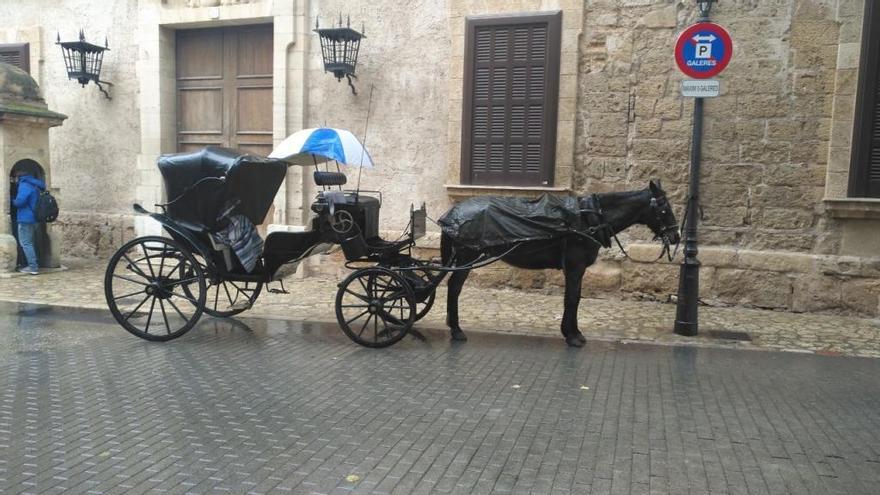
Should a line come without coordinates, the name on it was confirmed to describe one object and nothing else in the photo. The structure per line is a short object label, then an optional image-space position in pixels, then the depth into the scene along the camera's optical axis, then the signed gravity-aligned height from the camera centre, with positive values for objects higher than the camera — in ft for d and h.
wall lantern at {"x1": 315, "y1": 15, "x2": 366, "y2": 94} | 32.65 +6.01
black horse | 20.90 -1.84
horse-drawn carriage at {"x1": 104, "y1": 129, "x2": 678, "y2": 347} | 20.77 -1.93
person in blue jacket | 32.99 -2.42
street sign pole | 23.53 -2.87
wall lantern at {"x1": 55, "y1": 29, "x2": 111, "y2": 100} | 37.14 +5.78
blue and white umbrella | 20.89 +0.75
